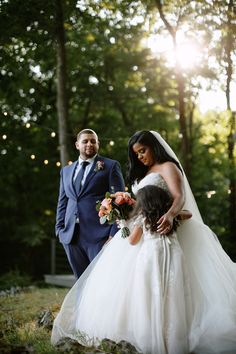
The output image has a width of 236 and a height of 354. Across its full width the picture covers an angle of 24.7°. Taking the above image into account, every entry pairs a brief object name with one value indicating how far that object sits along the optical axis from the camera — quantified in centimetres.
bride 471
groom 611
